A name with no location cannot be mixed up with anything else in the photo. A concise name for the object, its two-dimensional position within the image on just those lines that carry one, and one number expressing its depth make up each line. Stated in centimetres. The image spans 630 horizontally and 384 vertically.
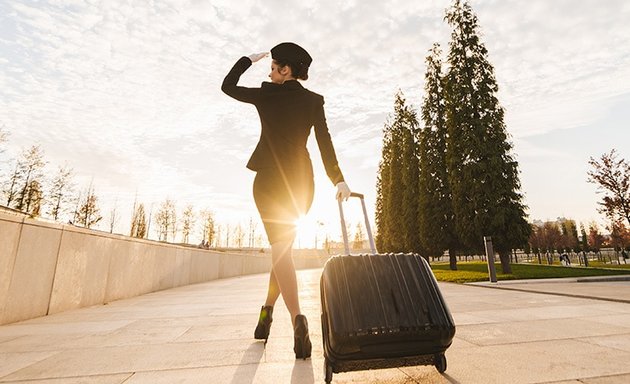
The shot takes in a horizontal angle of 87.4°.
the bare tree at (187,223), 4676
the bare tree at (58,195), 2653
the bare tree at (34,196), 2452
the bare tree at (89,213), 3062
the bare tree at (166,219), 4588
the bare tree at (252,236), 6917
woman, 253
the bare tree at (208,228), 5159
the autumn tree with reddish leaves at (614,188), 2127
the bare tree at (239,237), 6725
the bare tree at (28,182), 2409
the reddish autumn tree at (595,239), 5144
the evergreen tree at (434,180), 2344
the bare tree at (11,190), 2334
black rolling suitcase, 157
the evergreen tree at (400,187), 2794
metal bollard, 1010
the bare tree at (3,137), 2145
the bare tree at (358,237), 7840
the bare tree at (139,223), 4278
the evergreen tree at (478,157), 1606
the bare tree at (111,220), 4144
